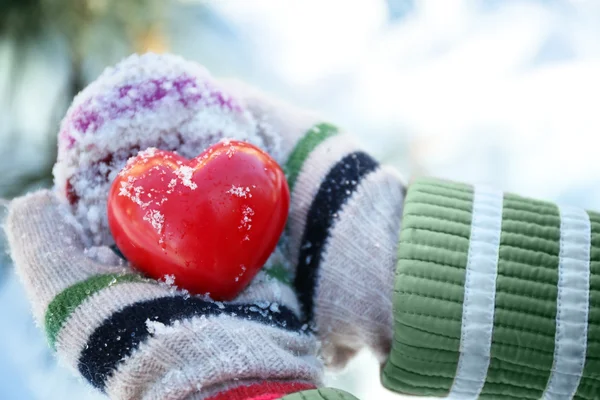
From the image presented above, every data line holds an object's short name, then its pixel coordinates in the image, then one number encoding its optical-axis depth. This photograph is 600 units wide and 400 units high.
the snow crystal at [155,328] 0.58
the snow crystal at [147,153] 0.60
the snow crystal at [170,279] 0.60
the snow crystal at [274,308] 0.61
